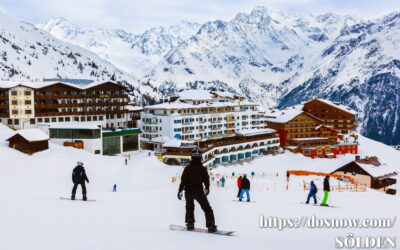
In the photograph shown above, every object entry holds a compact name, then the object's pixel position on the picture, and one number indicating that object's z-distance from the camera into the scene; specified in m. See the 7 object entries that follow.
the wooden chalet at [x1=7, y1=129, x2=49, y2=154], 55.56
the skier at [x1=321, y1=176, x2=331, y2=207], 22.23
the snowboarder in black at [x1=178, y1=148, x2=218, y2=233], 11.59
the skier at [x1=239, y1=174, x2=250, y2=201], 23.28
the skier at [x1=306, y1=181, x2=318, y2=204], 23.04
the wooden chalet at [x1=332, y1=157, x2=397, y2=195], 63.01
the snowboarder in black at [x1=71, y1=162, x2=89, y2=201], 18.97
